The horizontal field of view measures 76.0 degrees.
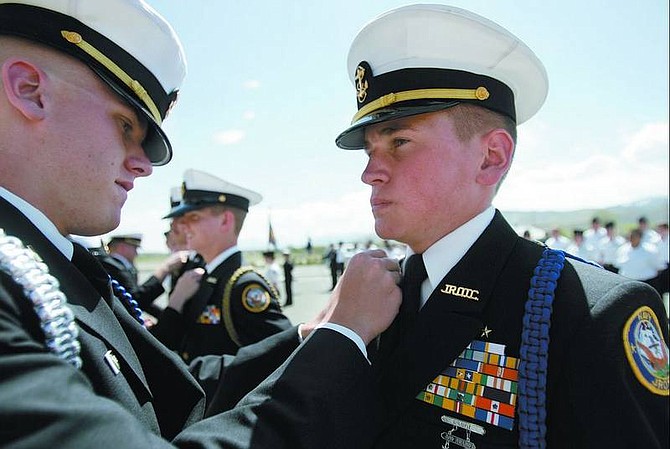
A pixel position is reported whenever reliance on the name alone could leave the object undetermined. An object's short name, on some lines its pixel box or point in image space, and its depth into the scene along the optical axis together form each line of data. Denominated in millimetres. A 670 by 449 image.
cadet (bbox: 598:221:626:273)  14738
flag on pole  11938
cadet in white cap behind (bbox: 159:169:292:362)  3707
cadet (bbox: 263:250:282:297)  16969
